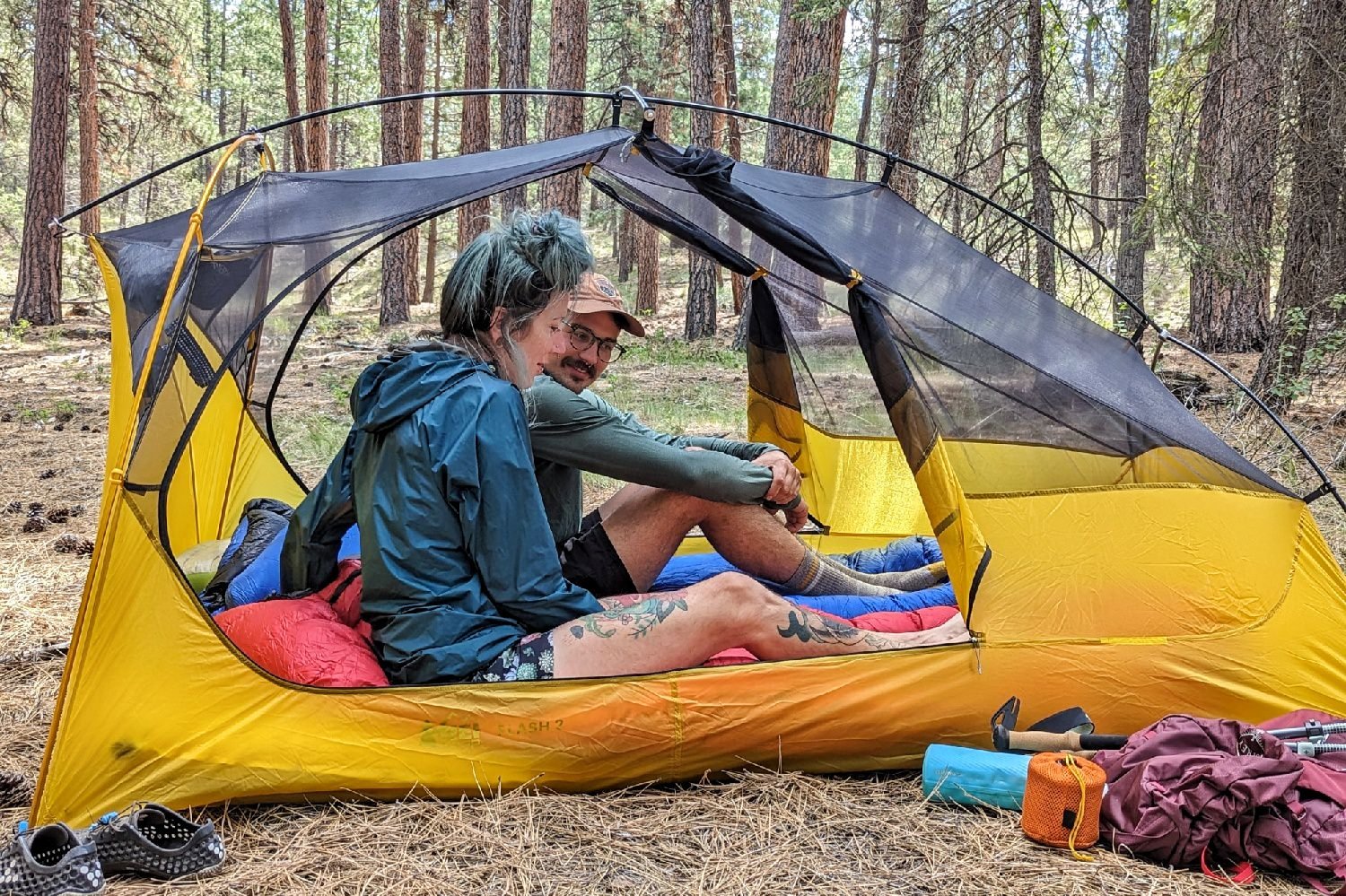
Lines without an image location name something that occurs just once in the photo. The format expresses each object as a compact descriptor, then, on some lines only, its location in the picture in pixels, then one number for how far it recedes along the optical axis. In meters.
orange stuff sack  2.39
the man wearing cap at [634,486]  3.12
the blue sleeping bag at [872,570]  3.57
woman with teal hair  2.51
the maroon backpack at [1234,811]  2.31
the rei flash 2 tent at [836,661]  2.51
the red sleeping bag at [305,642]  2.64
